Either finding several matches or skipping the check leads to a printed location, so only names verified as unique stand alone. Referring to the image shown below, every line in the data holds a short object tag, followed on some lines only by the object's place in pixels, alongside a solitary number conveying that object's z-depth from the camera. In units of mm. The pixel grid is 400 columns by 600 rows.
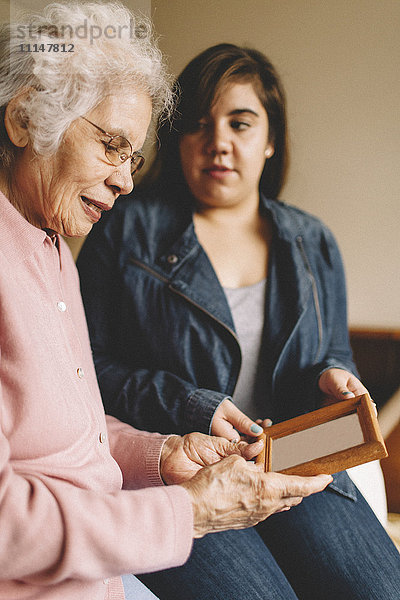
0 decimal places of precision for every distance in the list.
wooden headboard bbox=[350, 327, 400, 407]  1977
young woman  1272
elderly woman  684
